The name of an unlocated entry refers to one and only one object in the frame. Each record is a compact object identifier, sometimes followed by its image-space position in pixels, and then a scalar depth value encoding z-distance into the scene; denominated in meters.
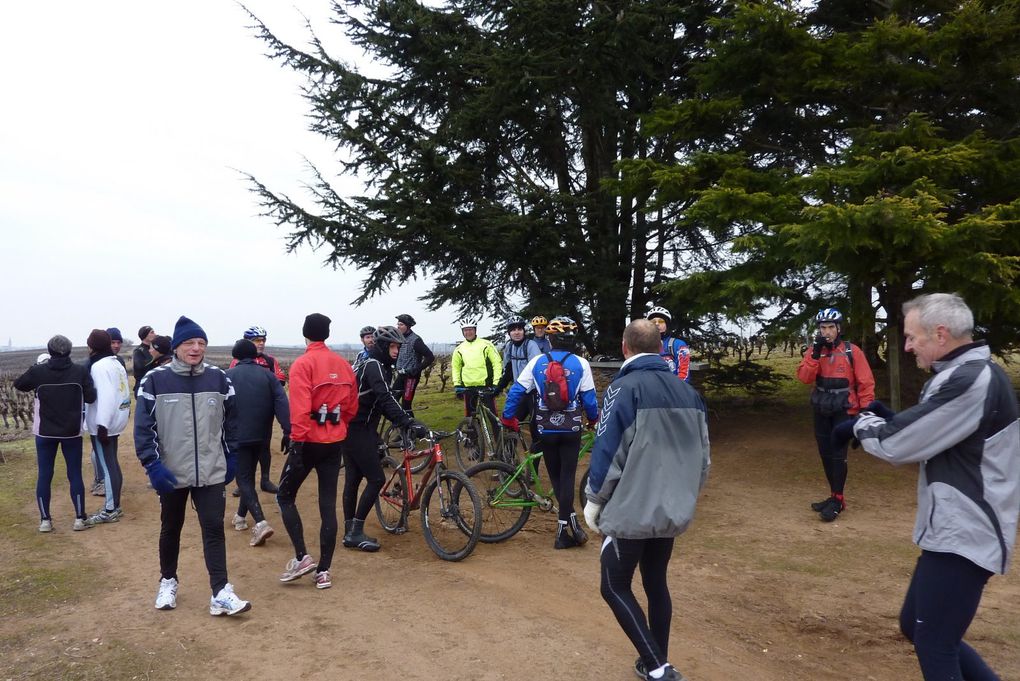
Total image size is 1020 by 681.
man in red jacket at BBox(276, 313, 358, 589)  5.50
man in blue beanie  4.89
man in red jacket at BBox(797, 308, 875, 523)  7.32
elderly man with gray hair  2.84
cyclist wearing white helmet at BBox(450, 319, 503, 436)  10.56
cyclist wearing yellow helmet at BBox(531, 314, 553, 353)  9.15
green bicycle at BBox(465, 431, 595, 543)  6.86
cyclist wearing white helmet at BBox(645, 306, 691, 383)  8.20
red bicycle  6.39
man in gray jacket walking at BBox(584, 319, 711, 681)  3.57
